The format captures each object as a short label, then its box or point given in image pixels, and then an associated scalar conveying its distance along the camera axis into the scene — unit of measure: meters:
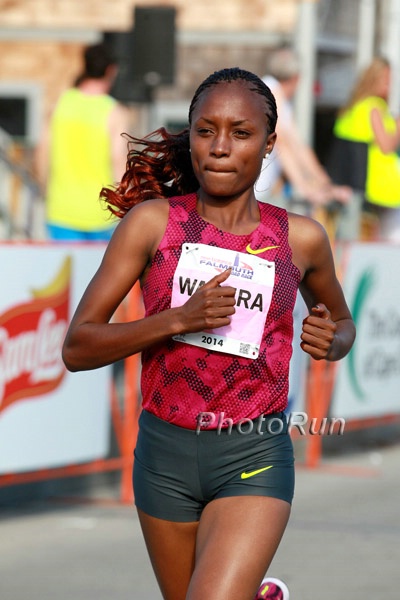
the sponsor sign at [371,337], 18.11
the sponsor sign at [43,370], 13.68
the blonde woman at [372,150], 21.58
